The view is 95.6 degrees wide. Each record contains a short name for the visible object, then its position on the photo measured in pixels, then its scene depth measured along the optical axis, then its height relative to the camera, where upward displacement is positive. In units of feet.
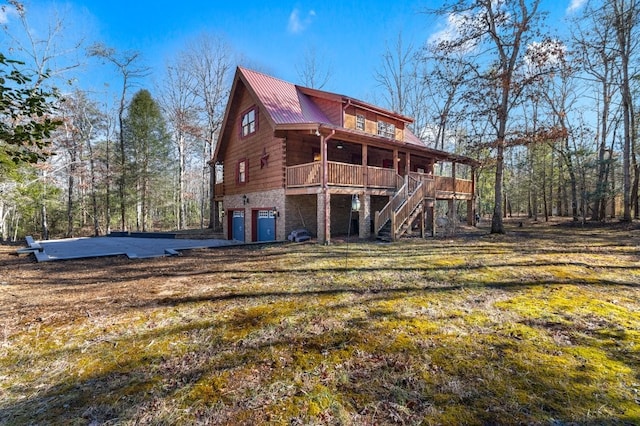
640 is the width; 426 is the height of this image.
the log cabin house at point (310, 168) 41.01 +7.02
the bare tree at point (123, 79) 75.05 +36.15
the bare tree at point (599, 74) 51.13 +27.83
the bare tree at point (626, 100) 50.72 +19.69
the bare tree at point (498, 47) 43.73 +25.86
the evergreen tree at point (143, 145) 81.61 +19.84
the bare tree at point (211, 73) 77.15 +38.11
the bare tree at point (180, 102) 81.20 +32.75
